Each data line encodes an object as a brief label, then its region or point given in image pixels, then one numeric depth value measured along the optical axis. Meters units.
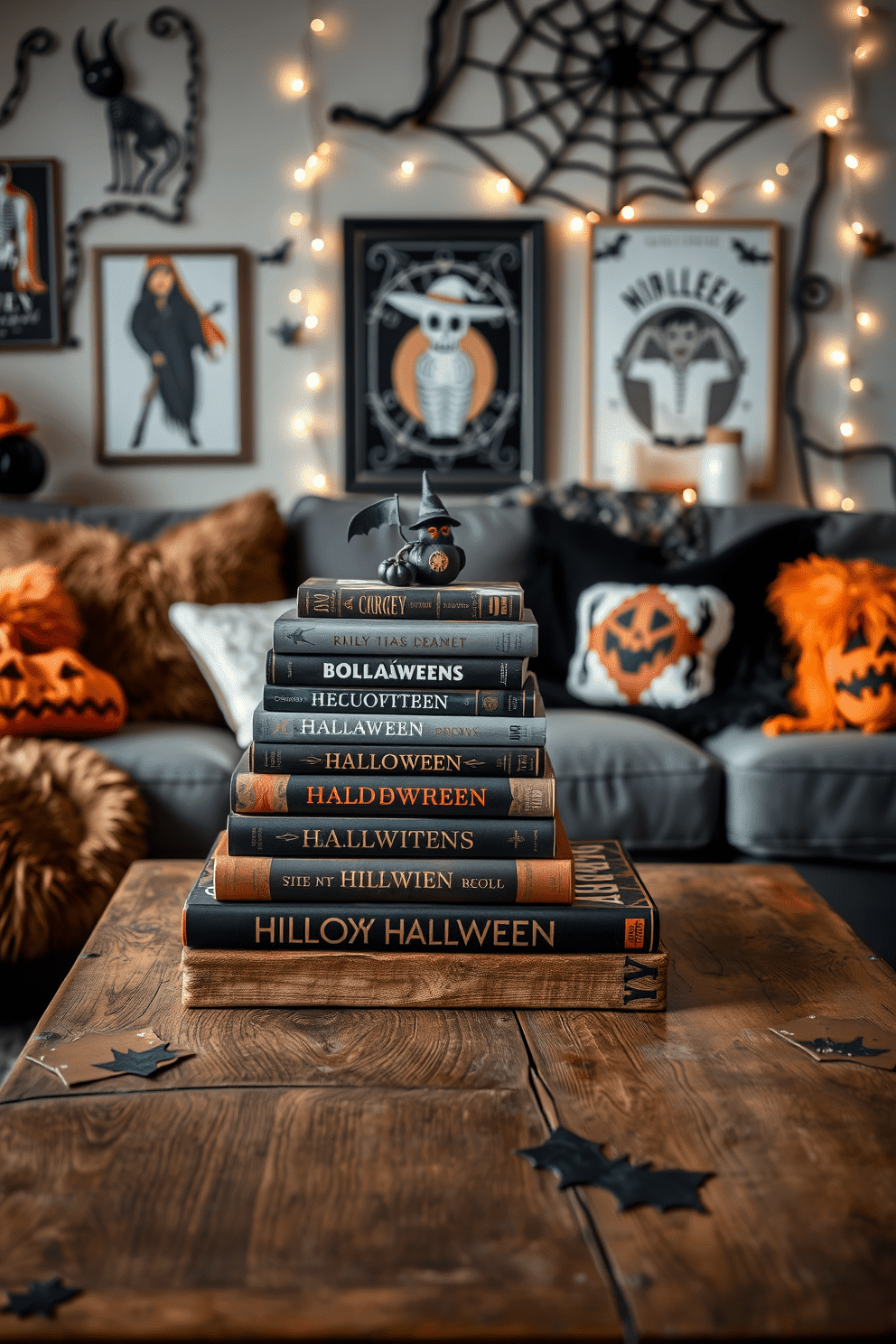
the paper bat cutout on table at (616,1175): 0.56
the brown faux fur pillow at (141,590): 2.08
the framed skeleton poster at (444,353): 2.89
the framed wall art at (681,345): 2.92
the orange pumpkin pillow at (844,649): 1.94
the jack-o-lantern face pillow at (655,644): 2.13
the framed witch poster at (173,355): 2.88
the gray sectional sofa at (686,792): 1.75
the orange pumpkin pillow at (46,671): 1.77
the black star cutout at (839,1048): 0.72
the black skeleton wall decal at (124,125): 2.77
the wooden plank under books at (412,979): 0.78
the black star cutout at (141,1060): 0.69
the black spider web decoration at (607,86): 2.84
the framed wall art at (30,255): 2.85
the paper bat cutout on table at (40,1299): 0.46
